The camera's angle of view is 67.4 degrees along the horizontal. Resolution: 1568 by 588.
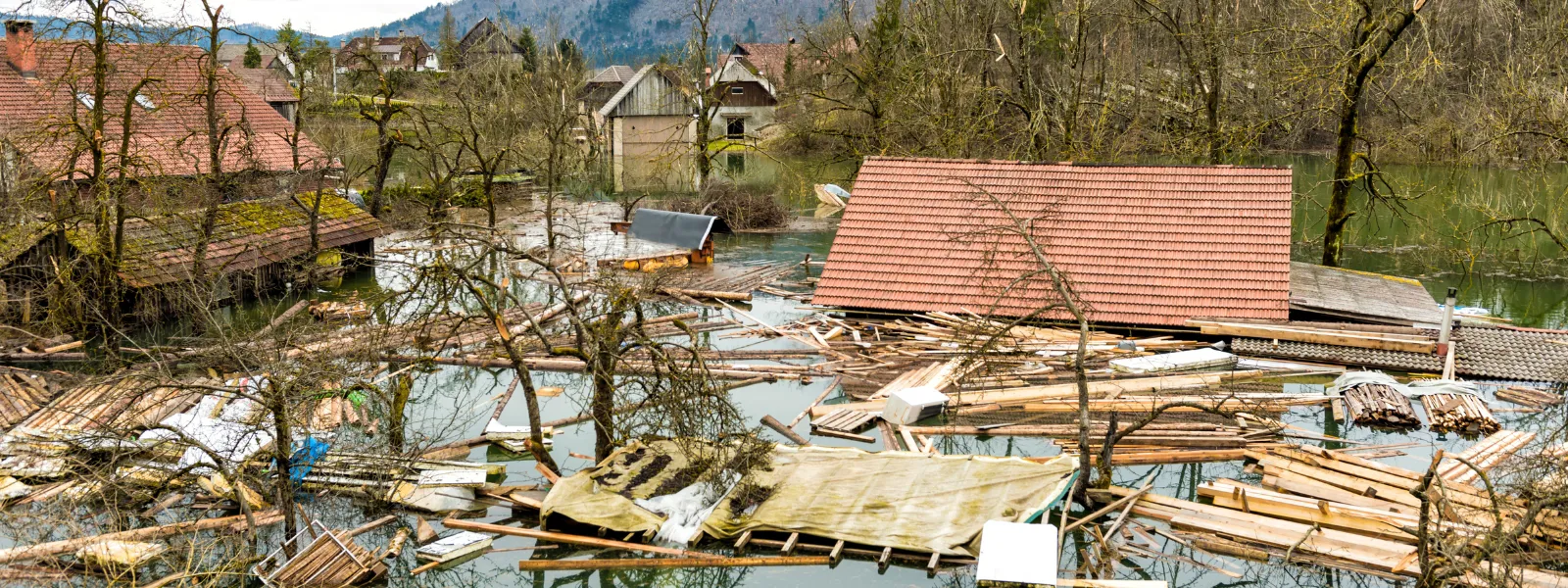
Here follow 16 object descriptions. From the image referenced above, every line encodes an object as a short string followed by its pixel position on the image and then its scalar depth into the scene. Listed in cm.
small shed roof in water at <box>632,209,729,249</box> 2766
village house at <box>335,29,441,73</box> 8119
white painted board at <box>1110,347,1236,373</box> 1742
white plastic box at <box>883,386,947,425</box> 1561
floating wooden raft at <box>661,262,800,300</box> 2386
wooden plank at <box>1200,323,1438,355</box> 1780
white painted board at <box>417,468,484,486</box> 1343
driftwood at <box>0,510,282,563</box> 1033
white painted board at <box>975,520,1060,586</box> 1024
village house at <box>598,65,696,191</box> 5434
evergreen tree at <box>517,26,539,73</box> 7644
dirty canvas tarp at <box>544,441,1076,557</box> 1183
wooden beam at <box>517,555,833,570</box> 1159
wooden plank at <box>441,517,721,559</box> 1177
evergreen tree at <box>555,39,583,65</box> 6068
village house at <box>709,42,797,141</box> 6200
